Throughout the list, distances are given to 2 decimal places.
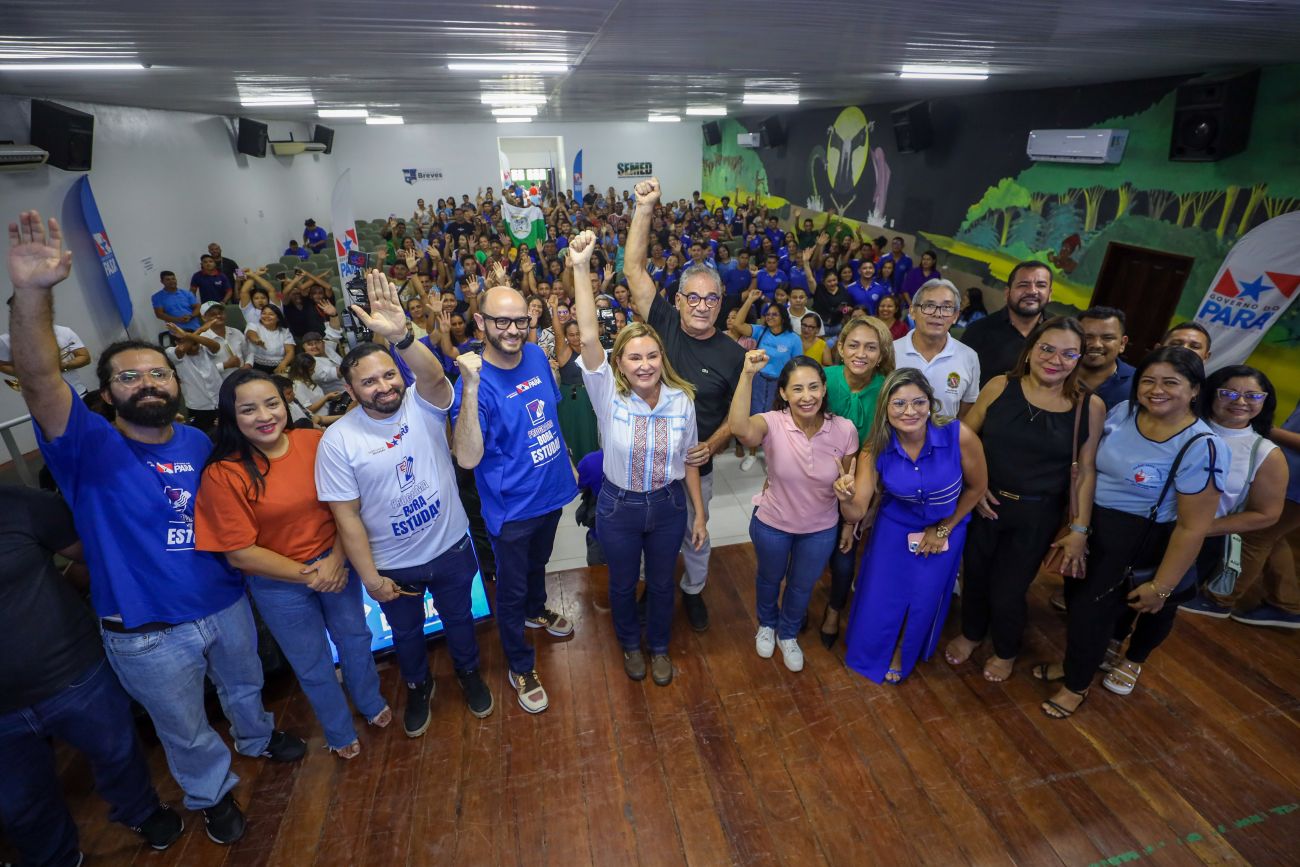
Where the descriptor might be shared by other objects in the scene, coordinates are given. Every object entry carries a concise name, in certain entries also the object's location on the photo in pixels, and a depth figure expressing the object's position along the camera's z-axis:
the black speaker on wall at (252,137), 10.77
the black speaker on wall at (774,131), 13.93
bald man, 2.26
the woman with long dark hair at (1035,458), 2.34
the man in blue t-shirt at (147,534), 1.63
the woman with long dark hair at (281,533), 1.92
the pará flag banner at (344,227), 5.74
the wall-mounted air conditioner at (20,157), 5.23
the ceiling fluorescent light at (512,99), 7.94
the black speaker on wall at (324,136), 15.06
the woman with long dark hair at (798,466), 2.44
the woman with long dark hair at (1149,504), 2.12
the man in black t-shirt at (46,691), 1.78
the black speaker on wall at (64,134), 5.92
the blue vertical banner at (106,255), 6.52
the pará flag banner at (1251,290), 4.45
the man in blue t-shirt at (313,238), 12.89
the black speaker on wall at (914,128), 8.66
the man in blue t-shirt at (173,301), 7.05
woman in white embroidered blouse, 2.32
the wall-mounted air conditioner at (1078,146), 5.90
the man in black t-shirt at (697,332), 2.66
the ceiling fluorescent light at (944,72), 5.59
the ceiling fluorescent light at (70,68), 4.34
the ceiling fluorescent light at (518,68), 5.06
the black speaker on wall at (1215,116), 4.73
